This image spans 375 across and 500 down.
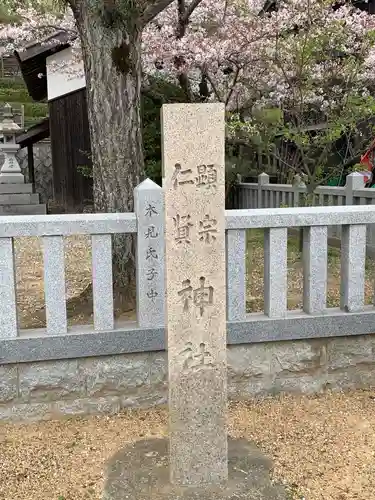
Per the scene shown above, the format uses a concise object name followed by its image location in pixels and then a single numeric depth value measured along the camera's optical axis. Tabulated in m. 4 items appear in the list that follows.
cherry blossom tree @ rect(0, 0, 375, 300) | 4.21
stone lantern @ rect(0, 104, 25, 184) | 13.15
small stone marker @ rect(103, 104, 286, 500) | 2.37
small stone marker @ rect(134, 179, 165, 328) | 3.46
